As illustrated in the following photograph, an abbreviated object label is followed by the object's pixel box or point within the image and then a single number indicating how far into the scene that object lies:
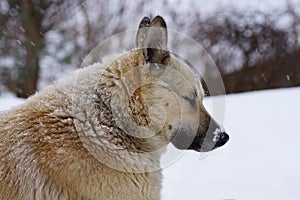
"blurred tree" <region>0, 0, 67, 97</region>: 10.60
